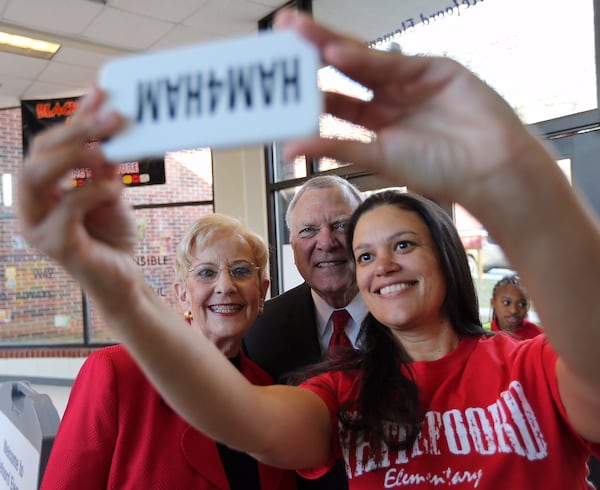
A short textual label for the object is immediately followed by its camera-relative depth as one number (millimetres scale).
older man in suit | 1835
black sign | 5145
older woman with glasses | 1220
